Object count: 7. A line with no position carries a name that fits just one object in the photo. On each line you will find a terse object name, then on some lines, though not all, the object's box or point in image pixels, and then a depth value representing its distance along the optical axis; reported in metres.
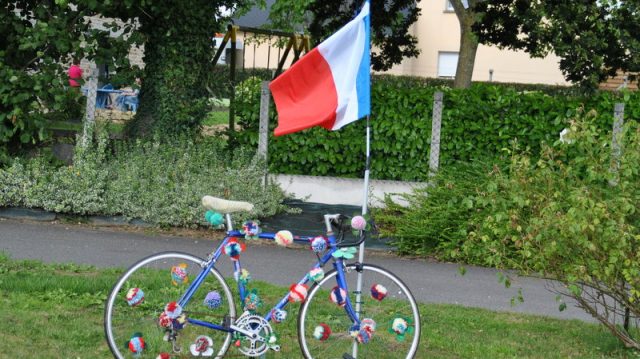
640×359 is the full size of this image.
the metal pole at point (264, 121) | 12.53
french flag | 6.24
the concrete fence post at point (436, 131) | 12.03
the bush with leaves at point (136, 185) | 10.98
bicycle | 5.58
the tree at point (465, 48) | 14.65
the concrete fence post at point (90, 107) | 11.86
